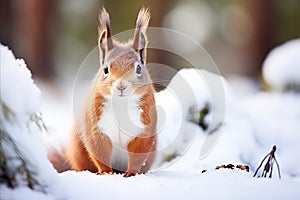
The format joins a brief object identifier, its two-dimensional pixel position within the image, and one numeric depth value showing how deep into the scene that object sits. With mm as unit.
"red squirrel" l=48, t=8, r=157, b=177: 1724
